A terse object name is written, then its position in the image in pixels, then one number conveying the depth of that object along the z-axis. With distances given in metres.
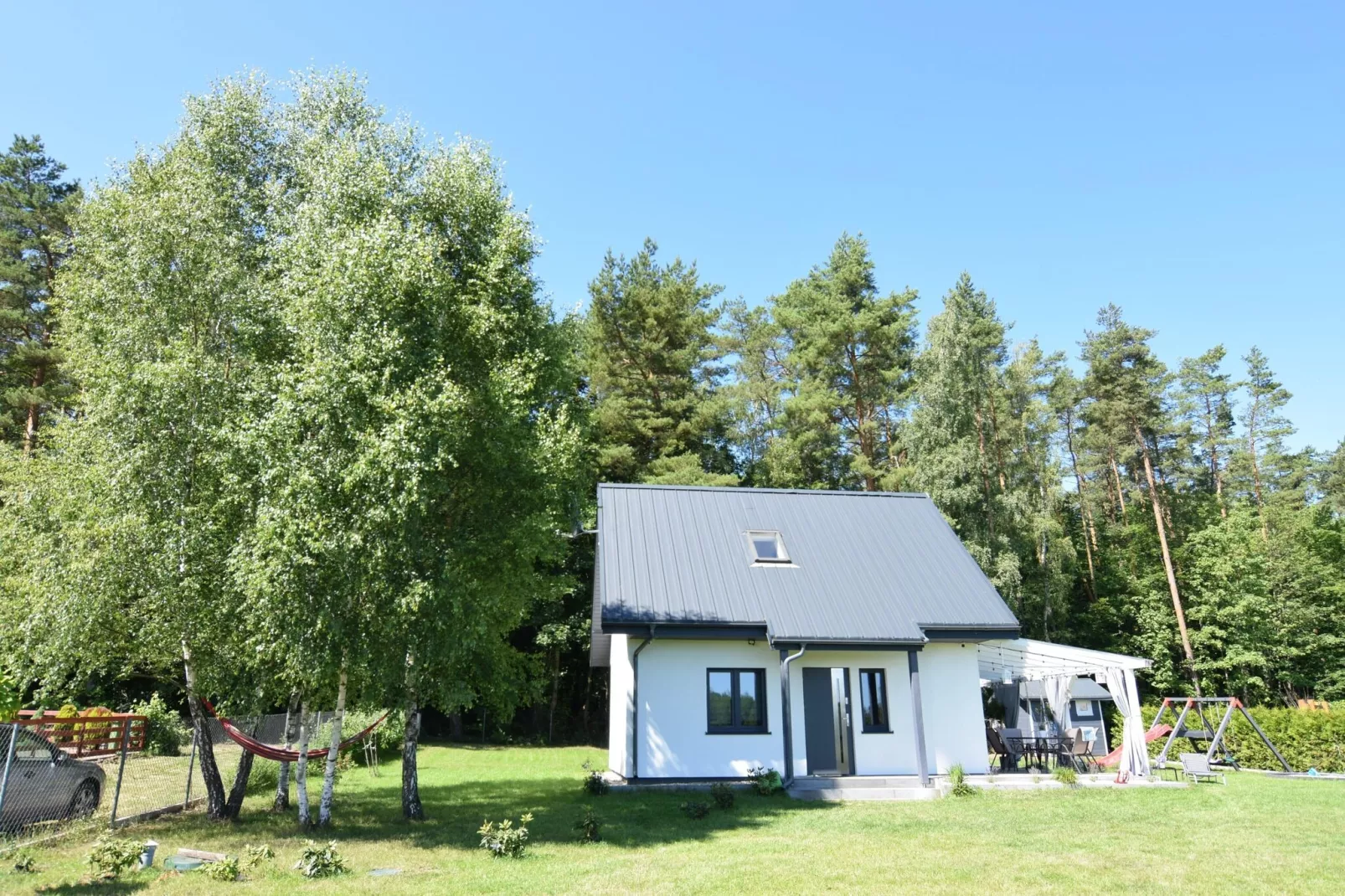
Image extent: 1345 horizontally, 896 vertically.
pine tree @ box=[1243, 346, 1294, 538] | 40.19
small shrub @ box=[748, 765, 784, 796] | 13.04
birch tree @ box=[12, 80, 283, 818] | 10.29
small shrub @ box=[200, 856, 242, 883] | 7.36
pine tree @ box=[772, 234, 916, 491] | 30.69
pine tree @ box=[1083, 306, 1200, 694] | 31.81
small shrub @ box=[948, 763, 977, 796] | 12.79
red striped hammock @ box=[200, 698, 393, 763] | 10.74
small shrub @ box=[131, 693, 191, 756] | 18.33
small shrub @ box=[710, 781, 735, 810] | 11.95
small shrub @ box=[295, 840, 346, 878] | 7.59
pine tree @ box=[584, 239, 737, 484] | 29.62
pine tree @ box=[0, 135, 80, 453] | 23.50
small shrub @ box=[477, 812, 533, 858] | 8.64
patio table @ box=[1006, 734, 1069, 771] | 15.55
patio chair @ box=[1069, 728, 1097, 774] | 15.89
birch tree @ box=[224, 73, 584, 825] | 9.58
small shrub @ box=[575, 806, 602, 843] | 9.60
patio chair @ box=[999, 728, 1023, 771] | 15.73
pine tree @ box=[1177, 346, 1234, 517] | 40.22
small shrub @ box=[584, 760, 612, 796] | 13.48
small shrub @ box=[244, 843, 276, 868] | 7.96
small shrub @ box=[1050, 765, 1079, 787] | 13.81
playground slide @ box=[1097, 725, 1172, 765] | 15.91
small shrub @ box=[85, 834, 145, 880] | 7.28
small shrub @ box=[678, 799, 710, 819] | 11.19
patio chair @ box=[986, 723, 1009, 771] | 15.80
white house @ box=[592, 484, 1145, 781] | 14.07
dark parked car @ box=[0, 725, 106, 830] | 9.14
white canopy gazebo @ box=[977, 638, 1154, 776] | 14.55
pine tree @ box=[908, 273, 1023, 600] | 26.38
